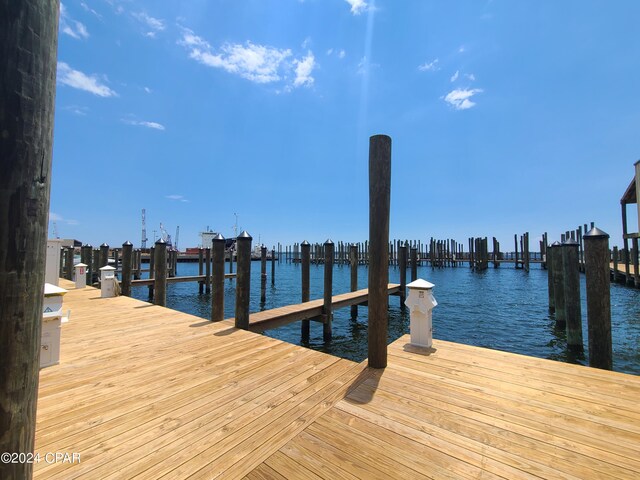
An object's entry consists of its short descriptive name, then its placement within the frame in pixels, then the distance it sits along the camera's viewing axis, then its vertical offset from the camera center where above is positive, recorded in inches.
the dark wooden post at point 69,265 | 573.6 -27.1
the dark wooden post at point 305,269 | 383.6 -22.2
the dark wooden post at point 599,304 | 140.9 -25.3
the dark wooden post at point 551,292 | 437.4 -61.4
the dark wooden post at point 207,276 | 687.1 -58.1
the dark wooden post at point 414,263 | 571.9 -19.1
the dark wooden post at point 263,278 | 597.9 -56.2
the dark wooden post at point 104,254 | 430.9 -2.2
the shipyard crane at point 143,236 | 2883.9 +175.9
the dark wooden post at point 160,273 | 283.2 -21.0
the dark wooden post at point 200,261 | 839.1 -24.7
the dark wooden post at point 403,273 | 505.3 -37.0
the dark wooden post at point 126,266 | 321.4 -15.7
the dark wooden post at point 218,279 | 208.5 -20.0
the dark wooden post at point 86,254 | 565.4 -3.0
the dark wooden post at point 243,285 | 194.9 -22.6
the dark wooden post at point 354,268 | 493.6 -25.8
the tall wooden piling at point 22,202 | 37.4 +7.2
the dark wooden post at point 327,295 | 328.8 -49.5
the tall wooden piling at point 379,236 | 124.0 +7.9
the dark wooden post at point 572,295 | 189.0 -31.1
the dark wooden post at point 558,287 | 310.2 -38.5
